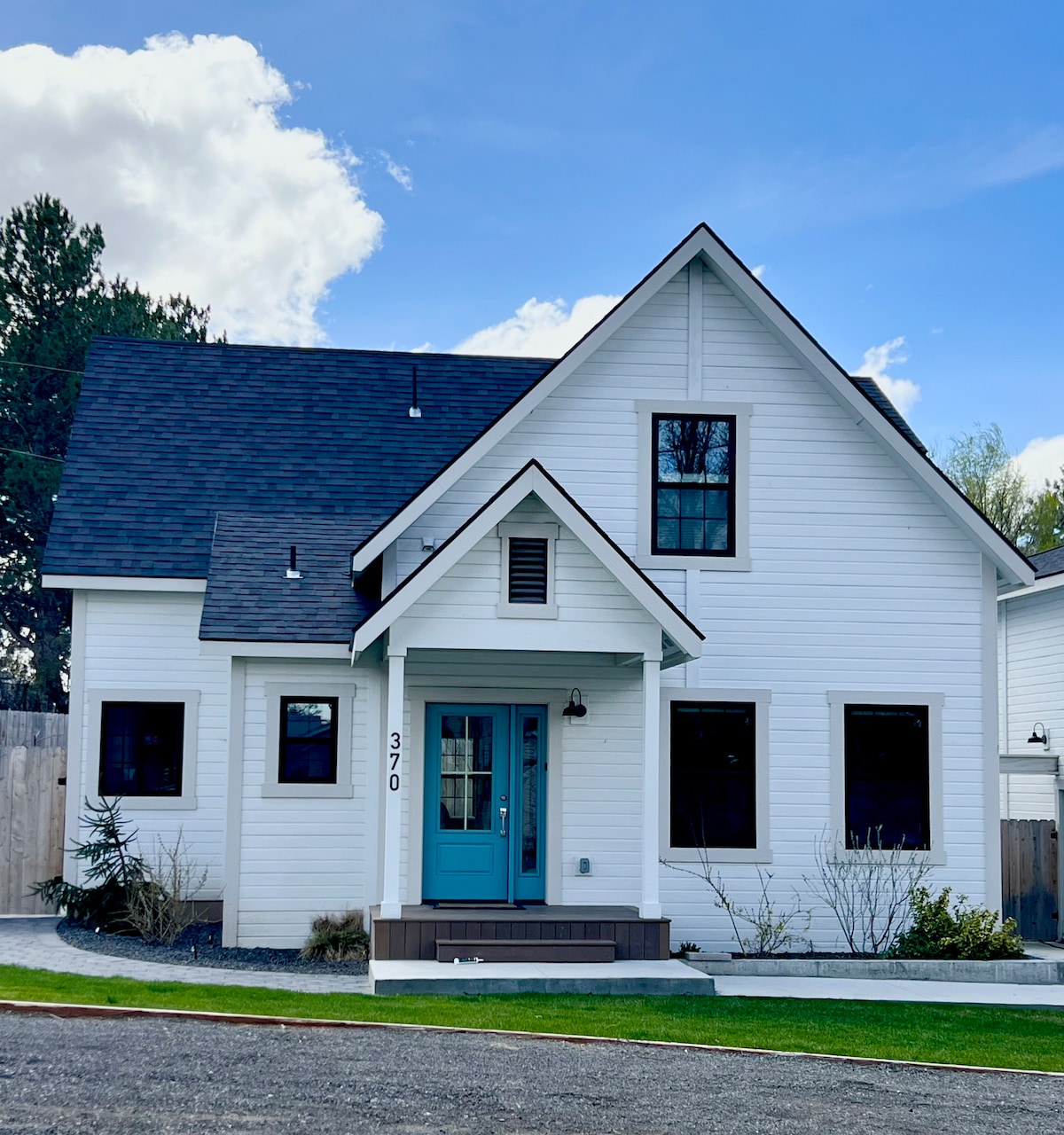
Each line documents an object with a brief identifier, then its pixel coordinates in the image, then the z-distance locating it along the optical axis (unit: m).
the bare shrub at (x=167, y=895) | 15.26
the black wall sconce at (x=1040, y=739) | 19.70
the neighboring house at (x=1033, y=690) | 19.34
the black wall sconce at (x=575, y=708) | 15.16
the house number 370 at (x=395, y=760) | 13.42
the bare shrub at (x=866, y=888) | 15.49
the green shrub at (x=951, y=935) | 15.02
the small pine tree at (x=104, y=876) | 15.73
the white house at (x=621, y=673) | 15.28
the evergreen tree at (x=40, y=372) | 34.59
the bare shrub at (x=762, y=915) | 15.37
